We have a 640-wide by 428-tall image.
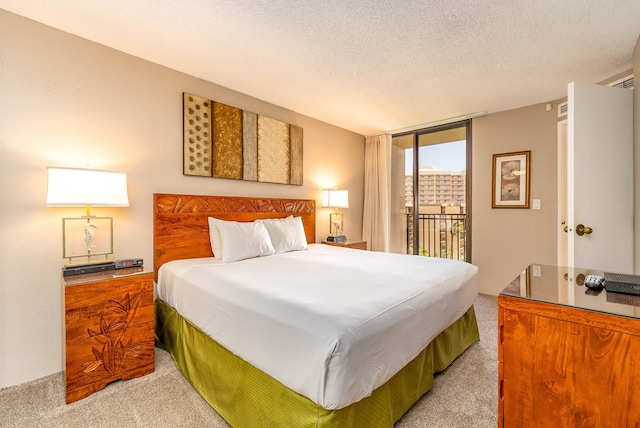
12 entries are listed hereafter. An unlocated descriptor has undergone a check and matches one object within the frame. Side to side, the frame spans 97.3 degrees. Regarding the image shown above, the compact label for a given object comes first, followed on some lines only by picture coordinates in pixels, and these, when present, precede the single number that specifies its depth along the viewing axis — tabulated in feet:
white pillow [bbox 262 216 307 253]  9.89
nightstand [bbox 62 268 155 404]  5.69
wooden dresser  2.92
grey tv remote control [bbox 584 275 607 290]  3.79
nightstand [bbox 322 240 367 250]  12.92
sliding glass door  13.66
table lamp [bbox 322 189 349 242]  13.11
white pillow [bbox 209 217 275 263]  8.39
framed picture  11.51
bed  3.71
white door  6.81
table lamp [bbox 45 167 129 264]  5.96
